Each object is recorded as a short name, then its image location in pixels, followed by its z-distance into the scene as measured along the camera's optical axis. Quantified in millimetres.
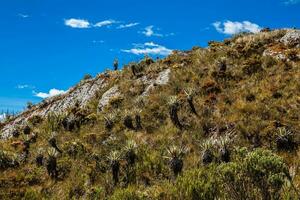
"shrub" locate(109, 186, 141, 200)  18797
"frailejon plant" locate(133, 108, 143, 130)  28606
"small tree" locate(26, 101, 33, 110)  50794
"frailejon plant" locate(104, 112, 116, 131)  30172
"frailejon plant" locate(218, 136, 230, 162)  21766
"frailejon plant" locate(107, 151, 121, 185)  23064
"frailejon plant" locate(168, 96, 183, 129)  27484
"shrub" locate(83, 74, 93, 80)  50462
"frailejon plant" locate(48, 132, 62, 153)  28883
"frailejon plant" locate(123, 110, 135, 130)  29055
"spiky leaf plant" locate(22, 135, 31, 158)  31372
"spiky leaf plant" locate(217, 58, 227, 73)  32988
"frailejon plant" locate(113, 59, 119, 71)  47312
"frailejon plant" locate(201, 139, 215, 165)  22141
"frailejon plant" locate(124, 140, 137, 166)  24202
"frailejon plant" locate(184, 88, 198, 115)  28159
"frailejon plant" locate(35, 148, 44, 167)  27500
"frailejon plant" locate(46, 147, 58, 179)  25766
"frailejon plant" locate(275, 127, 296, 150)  22297
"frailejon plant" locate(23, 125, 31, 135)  37769
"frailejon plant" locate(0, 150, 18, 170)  27844
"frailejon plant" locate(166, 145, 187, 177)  22031
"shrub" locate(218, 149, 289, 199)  13938
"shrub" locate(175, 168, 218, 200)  16734
